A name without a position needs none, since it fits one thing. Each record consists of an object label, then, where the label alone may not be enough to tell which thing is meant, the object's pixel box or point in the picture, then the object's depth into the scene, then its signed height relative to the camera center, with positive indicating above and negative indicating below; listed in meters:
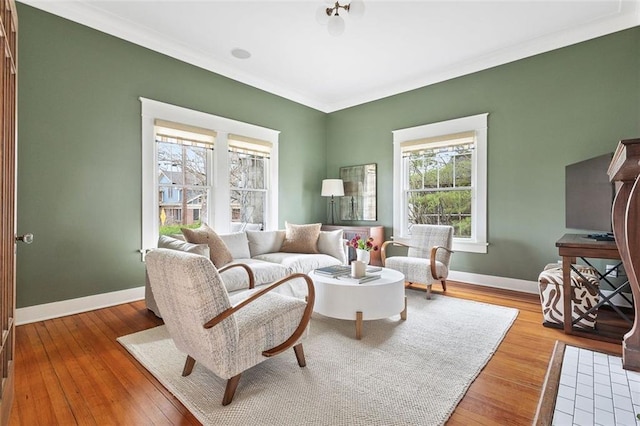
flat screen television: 3.10 +0.19
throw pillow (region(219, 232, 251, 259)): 3.86 -0.41
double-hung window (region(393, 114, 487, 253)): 4.45 +0.51
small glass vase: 3.06 -0.42
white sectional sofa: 3.12 -0.58
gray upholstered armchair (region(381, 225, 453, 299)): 3.78 -0.59
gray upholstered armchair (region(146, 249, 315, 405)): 1.65 -0.63
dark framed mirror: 5.60 +0.34
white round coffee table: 2.64 -0.74
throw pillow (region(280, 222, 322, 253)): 4.39 -0.38
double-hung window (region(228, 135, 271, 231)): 4.83 +0.49
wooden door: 1.50 +0.05
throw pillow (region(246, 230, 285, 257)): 4.24 -0.41
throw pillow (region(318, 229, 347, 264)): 4.44 -0.46
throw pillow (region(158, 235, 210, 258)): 2.94 -0.33
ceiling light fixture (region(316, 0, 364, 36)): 2.66 +1.71
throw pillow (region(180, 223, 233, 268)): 3.33 -0.34
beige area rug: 1.67 -1.05
